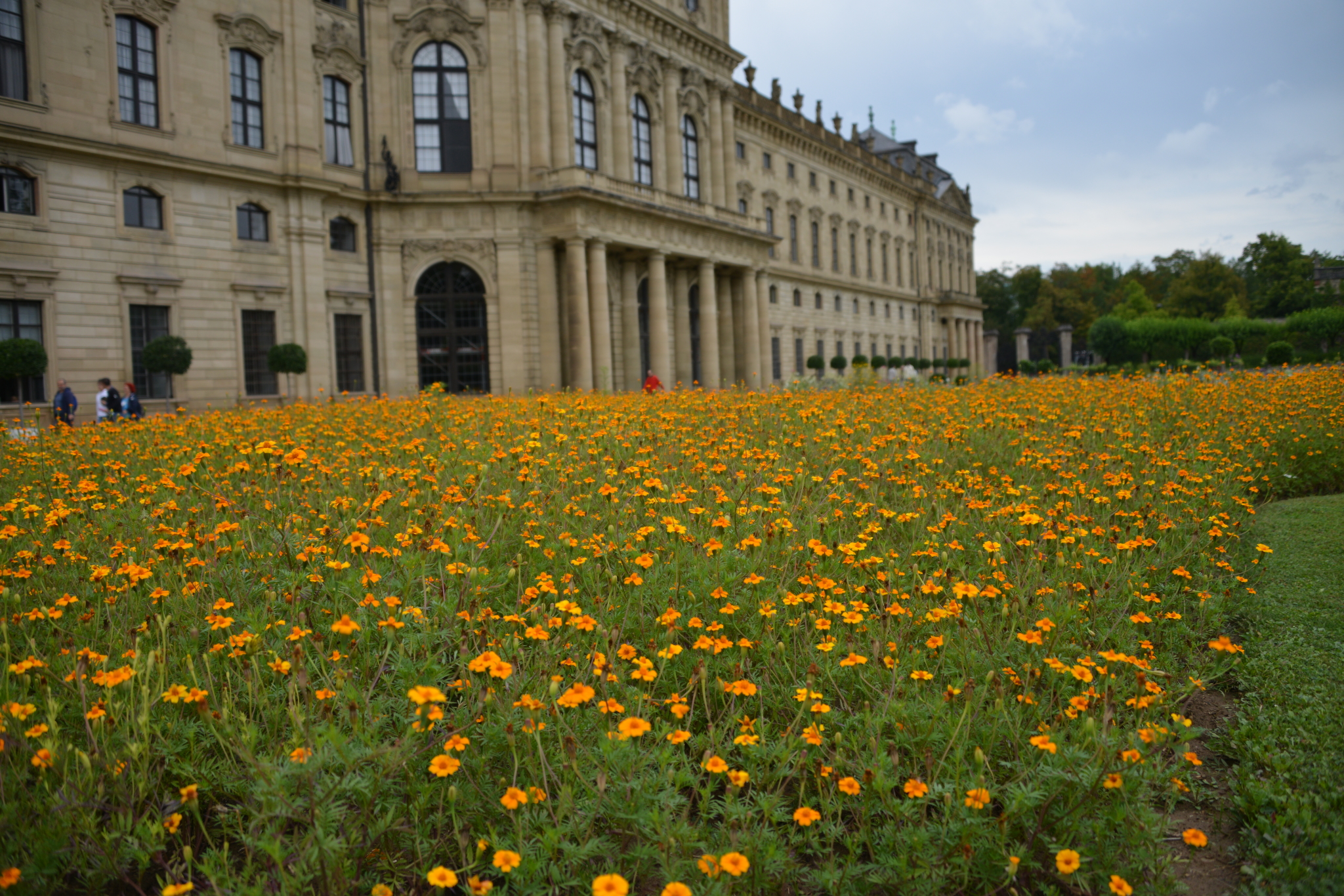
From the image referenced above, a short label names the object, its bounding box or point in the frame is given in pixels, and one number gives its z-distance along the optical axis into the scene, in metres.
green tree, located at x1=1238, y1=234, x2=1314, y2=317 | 67.75
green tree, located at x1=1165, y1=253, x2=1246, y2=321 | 86.75
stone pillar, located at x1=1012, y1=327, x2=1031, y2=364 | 75.22
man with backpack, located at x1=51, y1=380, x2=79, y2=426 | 18.55
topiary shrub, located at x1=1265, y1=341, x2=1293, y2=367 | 35.19
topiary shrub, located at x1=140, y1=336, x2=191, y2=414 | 22.08
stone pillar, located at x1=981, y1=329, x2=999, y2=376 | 91.85
